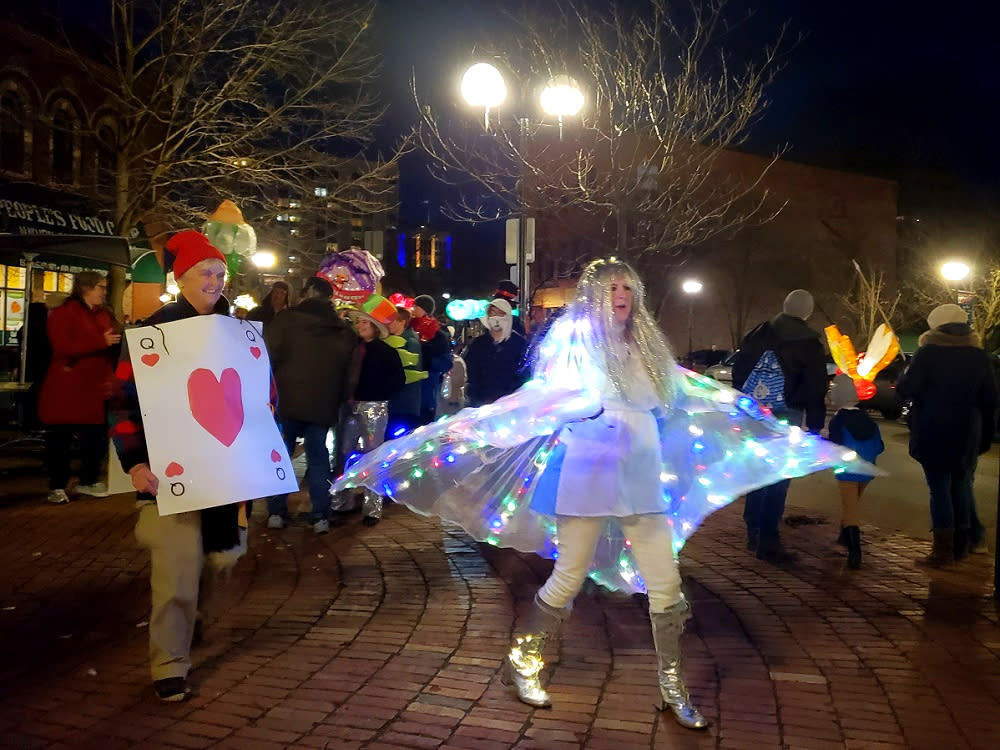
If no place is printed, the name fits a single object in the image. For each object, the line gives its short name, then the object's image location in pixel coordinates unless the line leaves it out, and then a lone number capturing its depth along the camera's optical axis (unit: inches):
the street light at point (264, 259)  850.1
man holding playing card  149.9
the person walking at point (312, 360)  270.4
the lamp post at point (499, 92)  406.3
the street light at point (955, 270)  726.5
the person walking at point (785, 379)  258.8
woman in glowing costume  147.6
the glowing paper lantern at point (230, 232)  313.4
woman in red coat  304.0
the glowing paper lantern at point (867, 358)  266.2
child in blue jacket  252.2
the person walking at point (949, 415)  260.7
